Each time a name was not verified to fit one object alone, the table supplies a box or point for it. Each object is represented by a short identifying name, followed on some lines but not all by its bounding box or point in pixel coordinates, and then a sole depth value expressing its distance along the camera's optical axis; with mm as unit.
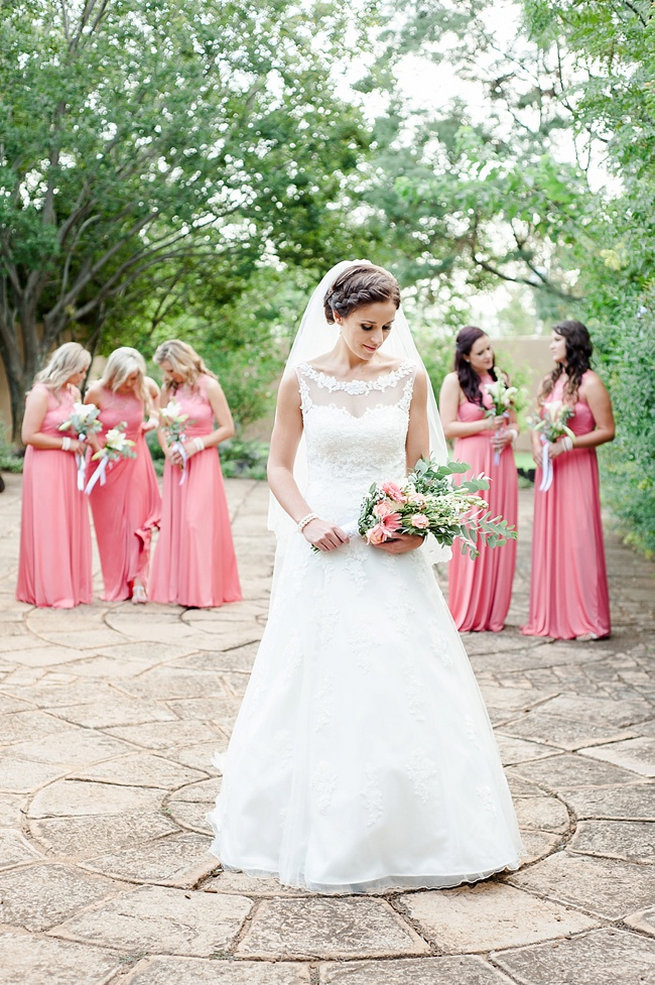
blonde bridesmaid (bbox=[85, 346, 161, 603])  9477
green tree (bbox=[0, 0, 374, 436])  16781
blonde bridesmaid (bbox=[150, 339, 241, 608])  9164
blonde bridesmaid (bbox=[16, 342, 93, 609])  9117
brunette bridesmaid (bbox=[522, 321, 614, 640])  8133
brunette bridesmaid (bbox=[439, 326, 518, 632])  8414
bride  3914
